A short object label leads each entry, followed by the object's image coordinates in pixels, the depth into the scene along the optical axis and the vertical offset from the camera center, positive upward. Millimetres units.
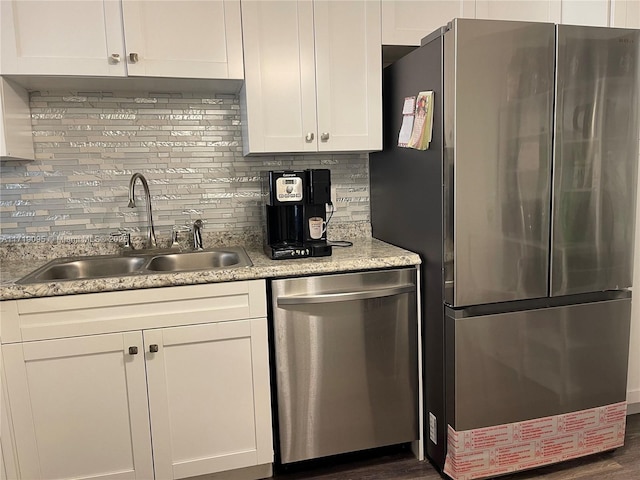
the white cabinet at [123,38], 1805 +561
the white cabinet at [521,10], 2209 +729
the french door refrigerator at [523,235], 1753 -259
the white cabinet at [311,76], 1998 +425
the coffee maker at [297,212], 2010 -153
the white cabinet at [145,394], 1697 -774
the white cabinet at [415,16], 2121 +692
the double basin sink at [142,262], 2096 -354
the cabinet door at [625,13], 2109 +658
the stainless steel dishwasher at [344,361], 1886 -749
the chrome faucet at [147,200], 2123 -79
